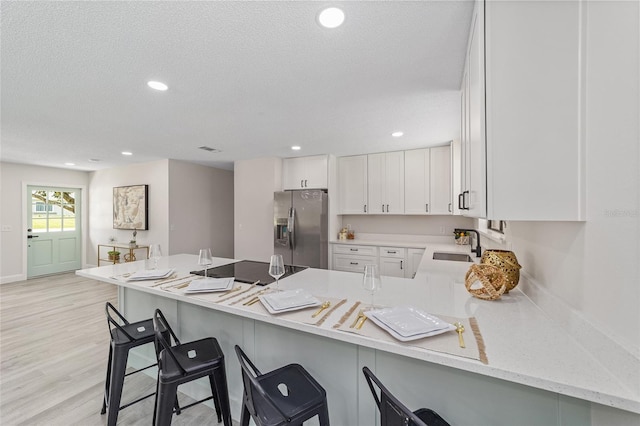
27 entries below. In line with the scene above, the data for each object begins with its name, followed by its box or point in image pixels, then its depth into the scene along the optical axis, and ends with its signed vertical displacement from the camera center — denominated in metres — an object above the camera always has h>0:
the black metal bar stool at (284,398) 1.04 -0.80
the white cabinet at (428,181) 3.93 +0.50
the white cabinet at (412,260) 3.85 -0.70
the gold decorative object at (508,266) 1.46 -0.29
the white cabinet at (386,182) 4.26 +0.50
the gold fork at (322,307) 1.24 -0.47
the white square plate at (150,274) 1.86 -0.45
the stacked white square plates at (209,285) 1.57 -0.45
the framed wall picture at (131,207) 5.17 +0.10
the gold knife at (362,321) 1.10 -0.47
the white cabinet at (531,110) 0.98 +0.40
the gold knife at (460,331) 0.97 -0.47
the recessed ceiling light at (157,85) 1.98 +0.97
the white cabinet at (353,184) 4.55 +0.50
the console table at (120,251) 5.11 -0.83
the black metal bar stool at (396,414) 0.76 -0.64
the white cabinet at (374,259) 3.93 -0.72
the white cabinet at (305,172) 4.48 +0.70
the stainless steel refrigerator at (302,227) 4.23 -0.25
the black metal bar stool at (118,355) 1.59 -0.89
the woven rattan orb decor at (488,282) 1.41 -0.38
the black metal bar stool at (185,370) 1.33 -0.82
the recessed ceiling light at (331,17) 1.29 +0.98
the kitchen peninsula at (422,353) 0.83 -0.50
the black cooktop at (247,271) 1.83 -0.46
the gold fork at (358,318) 1.12 -0.47
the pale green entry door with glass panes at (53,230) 5.47 -0.40
